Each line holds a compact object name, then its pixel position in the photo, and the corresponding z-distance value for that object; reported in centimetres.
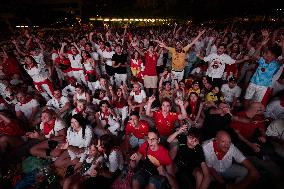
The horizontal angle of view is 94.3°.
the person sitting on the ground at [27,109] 350
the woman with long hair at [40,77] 394
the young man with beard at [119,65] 454
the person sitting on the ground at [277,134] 251
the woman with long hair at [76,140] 265
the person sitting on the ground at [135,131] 271
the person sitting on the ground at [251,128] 259
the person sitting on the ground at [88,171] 230
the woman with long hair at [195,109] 318
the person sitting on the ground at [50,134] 295
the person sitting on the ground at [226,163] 215
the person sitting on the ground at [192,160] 216
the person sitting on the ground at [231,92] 361
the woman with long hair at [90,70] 435
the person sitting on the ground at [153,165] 223
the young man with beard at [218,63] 388
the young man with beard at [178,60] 424
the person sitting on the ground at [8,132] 305
